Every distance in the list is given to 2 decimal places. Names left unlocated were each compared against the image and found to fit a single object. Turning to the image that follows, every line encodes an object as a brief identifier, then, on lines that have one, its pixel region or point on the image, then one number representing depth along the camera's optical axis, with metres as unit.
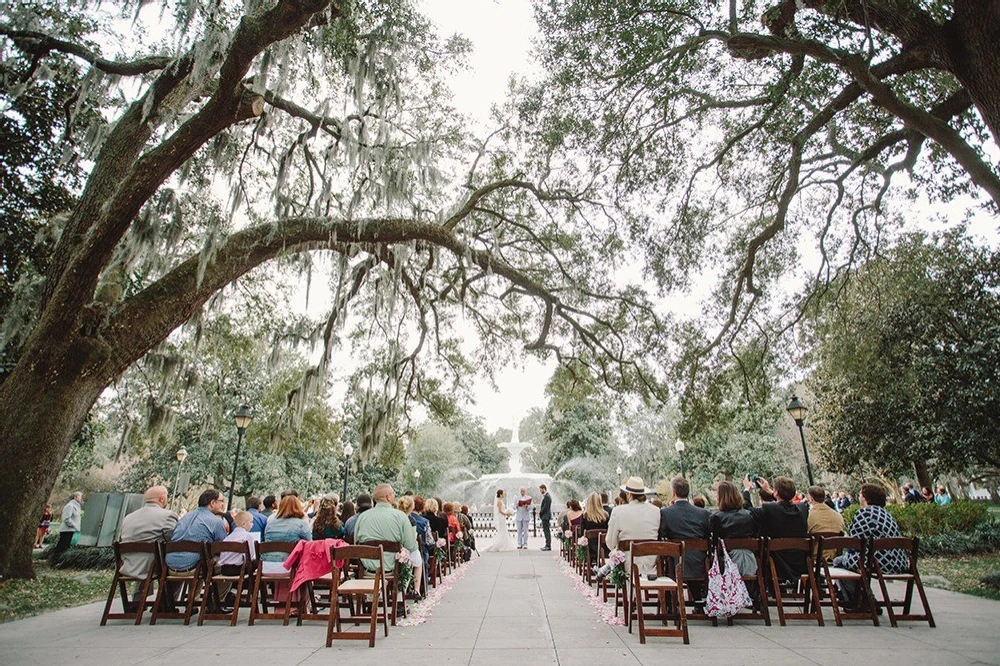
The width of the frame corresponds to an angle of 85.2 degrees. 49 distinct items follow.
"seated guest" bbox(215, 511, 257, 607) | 6.01
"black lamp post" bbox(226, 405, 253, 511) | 12.02
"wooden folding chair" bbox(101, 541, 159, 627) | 5.48
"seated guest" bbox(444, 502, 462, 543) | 10.56
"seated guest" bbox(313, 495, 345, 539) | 6.40
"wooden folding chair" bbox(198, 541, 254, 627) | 5.47
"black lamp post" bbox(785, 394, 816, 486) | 11.26
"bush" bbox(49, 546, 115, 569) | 10.94
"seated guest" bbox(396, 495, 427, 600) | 5.84
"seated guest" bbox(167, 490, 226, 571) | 5.91
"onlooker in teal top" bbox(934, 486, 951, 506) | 18.72
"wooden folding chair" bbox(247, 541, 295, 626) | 5.51
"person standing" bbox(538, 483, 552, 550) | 14.60
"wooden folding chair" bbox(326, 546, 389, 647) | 4.67
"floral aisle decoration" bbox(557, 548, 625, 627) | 5.60
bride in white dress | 15.32
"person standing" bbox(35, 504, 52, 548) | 16.97
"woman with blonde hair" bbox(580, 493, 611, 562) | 9.10
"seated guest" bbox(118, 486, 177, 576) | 5.88
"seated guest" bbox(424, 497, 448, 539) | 8.89
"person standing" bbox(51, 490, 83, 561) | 11.74
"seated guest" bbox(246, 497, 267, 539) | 7.53
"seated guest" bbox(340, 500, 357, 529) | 7.58
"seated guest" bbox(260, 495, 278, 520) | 8.83
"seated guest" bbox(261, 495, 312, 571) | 6.05
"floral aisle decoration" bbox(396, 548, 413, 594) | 5.69
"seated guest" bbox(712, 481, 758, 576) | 5.54
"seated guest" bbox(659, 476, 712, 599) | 5.62
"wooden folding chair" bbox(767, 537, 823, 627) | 5.21
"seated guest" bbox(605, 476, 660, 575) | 5.80
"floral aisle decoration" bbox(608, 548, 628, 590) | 5.61
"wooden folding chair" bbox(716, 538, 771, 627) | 5.35
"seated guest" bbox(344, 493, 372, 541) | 7.73
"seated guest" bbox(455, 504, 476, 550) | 12.27
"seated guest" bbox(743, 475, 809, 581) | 5.76
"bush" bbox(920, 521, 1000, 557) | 11.59
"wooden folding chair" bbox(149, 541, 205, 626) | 5.50
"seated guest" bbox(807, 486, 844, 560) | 6.04
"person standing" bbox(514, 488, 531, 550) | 14.69
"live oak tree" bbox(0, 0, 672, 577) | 6.81
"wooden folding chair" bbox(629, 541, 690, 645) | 4.63
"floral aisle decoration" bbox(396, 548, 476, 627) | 5.71
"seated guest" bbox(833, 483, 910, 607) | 5.56
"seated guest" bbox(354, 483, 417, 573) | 5.55
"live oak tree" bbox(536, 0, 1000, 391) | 6.01
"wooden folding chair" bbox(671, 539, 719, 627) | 5.34
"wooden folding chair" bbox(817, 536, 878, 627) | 5.25
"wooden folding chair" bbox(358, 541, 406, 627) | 5.33
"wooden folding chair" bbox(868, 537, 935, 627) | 5.15
